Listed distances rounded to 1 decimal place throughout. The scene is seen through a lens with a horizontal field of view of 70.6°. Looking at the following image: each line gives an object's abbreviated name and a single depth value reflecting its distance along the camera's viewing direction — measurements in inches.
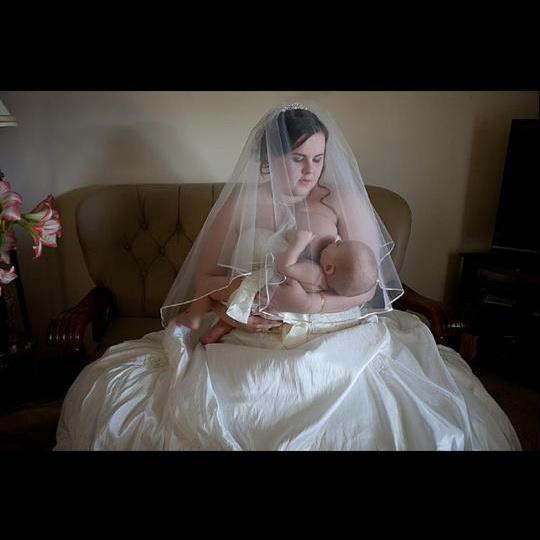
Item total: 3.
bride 30.9
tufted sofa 53.6
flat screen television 53.4
